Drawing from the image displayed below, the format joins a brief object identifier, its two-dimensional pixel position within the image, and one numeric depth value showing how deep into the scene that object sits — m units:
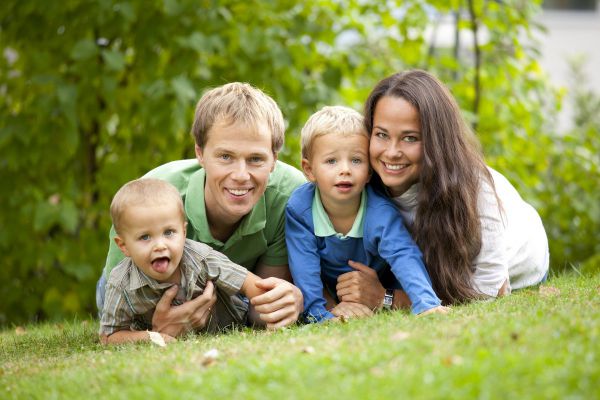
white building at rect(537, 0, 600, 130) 16.27
